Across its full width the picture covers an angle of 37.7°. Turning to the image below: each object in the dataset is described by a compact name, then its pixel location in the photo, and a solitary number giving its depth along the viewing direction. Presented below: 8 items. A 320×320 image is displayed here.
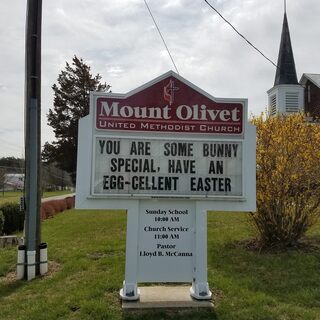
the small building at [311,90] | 31.41
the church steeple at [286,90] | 32.84
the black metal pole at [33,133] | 7.60
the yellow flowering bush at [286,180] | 8.62
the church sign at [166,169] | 5.95
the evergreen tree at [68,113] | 46.62
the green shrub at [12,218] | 15.23
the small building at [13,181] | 59.22
